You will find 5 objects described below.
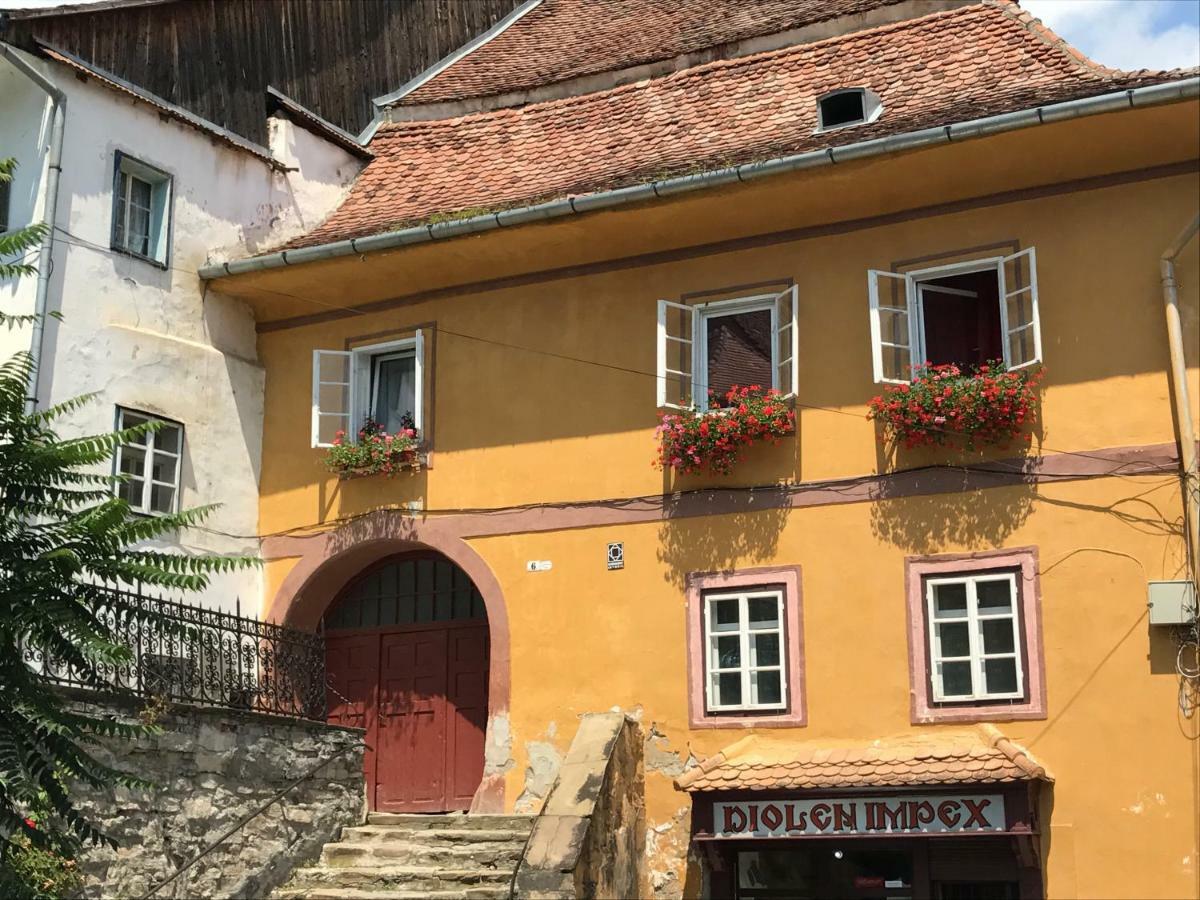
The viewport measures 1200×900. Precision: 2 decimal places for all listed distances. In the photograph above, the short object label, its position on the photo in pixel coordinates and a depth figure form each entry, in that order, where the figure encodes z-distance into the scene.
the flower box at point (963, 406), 13.25
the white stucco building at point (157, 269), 15.10
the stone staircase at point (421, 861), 13.01
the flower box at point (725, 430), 14.19
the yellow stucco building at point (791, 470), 12.80
